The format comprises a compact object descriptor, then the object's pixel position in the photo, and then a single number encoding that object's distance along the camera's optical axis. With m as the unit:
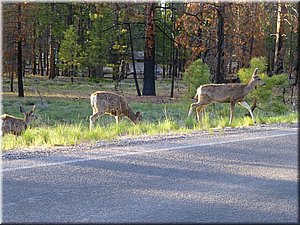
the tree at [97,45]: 51.12
